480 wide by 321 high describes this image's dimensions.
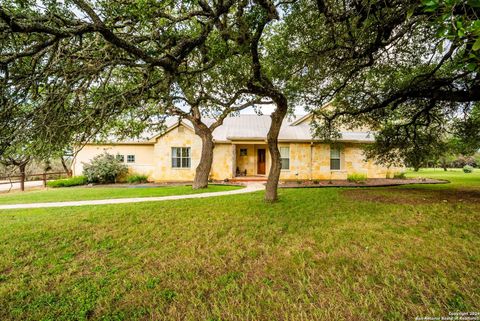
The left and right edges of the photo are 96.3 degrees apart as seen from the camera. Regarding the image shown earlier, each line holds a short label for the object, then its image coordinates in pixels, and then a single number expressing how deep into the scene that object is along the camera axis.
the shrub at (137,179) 15.91
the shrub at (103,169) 15.36
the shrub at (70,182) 14.62
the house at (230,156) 16.19
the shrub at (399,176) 16.72
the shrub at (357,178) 15.27
